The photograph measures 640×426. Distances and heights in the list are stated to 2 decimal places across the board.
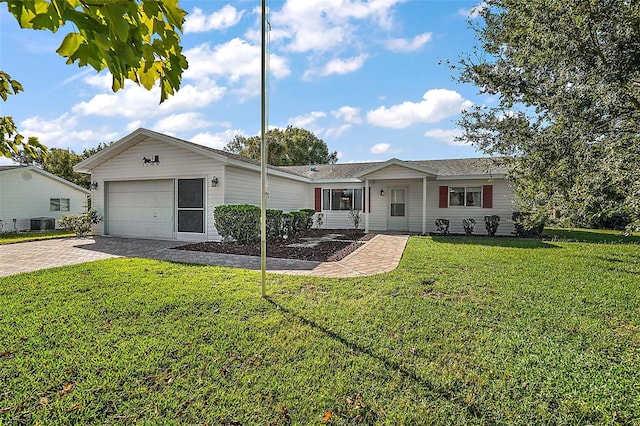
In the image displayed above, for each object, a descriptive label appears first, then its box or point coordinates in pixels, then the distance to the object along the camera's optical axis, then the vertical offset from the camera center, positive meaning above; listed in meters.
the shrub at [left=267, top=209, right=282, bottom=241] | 11.83 -0.37
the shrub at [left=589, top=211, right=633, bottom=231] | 17.76 -0.54
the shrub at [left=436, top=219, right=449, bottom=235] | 14.98 -0.56
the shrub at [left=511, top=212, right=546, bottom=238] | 13.69 -0.71
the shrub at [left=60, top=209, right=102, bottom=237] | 13.50 -0.30
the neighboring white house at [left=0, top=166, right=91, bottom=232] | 17.12 +0.93
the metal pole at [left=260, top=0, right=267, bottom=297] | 4.83 +1.41
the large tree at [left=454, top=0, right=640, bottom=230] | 5.83 +2.30
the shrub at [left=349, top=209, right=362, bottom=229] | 17.30 -0.22
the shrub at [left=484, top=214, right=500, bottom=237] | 14.34 -0.42
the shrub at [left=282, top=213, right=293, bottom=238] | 12.90 -0.40
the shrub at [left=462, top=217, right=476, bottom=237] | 14.84 -0.53
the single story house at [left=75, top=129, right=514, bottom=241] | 11.88 +0.99
